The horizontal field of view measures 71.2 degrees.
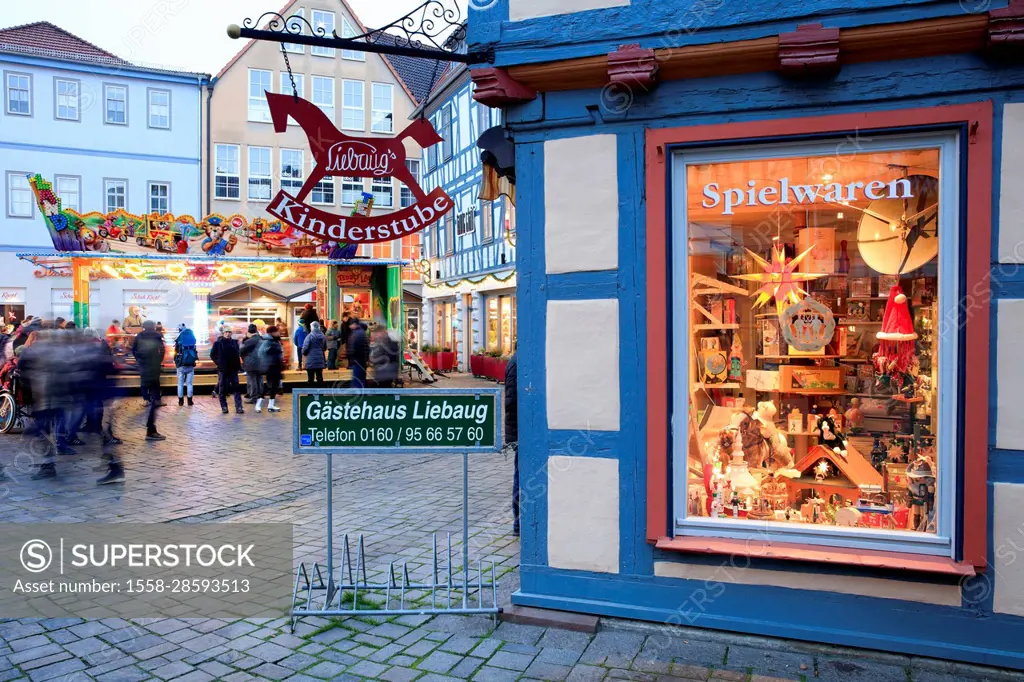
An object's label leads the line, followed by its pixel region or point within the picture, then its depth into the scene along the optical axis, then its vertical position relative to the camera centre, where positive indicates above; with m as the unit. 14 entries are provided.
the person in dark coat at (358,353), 13.48 -0.38
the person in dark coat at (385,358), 11.98 -0.42
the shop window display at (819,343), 4.06 -0.06
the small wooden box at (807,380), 4.75 -0.31
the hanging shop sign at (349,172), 5.26 +1.26
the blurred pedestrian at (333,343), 18.30 -0.26
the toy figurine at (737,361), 4.75 -0.19
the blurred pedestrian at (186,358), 15.49 -0.55
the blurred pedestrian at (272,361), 14.56 -0.57
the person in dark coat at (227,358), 15.13 -0.54
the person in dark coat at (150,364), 11.20 -0.49
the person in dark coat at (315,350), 15.30 -0.37
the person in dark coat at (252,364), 14.80 -0.65
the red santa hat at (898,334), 4.36 -0.01
